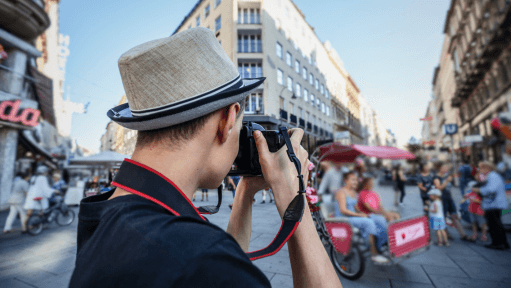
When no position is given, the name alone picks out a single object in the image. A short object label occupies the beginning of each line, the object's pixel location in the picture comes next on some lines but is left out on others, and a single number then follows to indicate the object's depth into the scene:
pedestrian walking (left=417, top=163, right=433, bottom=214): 6.63
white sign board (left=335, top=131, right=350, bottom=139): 24.23
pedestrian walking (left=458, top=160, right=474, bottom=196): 9.86
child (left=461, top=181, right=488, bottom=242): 5.36
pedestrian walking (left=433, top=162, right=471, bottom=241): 5.91
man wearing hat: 0.50
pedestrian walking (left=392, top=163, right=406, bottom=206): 11.58
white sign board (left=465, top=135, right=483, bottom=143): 19.05
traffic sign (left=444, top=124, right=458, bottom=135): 24.41
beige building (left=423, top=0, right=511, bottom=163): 15.55
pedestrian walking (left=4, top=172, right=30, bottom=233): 6.65
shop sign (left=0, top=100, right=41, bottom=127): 10.74
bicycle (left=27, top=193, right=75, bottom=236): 6.58
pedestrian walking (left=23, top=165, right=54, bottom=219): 6.70
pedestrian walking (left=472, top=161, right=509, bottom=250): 4.80
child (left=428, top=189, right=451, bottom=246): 5.12
